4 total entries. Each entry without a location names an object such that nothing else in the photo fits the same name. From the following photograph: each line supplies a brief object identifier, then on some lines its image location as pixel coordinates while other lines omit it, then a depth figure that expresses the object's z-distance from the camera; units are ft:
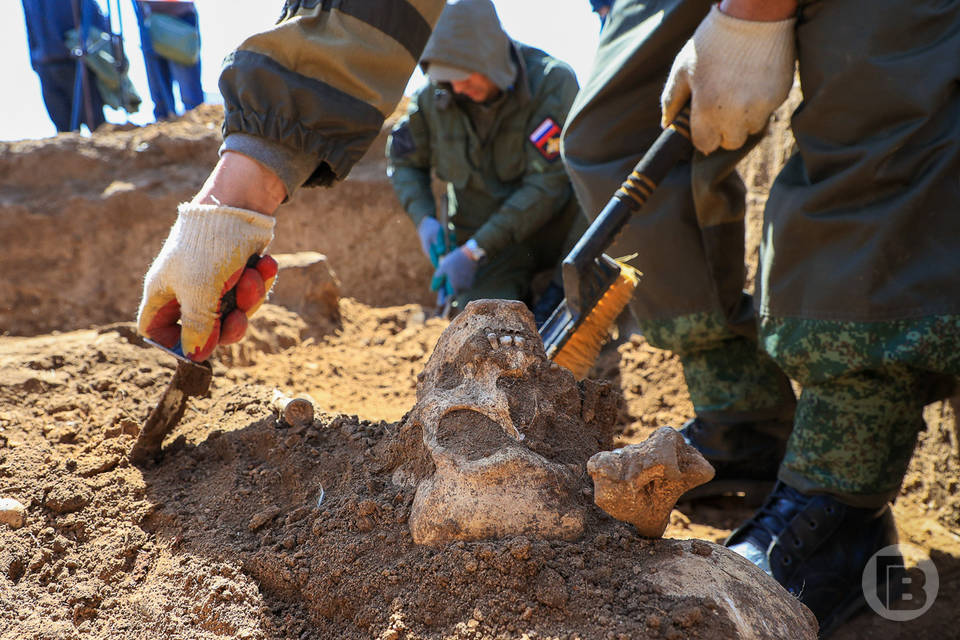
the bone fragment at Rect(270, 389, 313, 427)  5.23
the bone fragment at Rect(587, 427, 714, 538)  3.14
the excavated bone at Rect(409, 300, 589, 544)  3.45
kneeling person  12.22
